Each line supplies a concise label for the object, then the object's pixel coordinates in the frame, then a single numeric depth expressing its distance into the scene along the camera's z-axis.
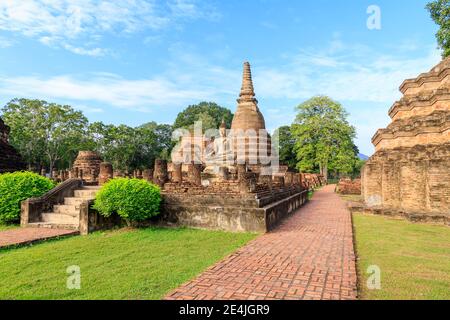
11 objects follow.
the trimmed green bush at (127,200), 7.85
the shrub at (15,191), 8.67
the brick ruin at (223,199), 8.27
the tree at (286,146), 50.09
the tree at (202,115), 57.90
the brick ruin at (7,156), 13.54
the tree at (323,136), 36.53
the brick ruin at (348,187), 24.85
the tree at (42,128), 33.03
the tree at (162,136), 52.08
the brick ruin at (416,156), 10.20
